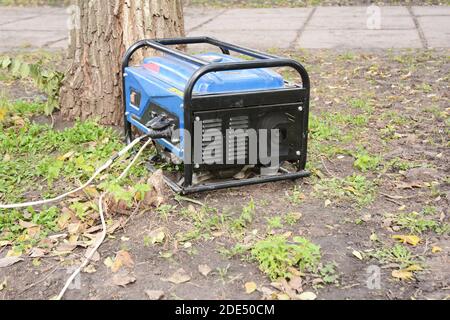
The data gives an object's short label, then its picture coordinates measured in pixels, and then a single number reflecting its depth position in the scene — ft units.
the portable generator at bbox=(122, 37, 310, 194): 10.43
